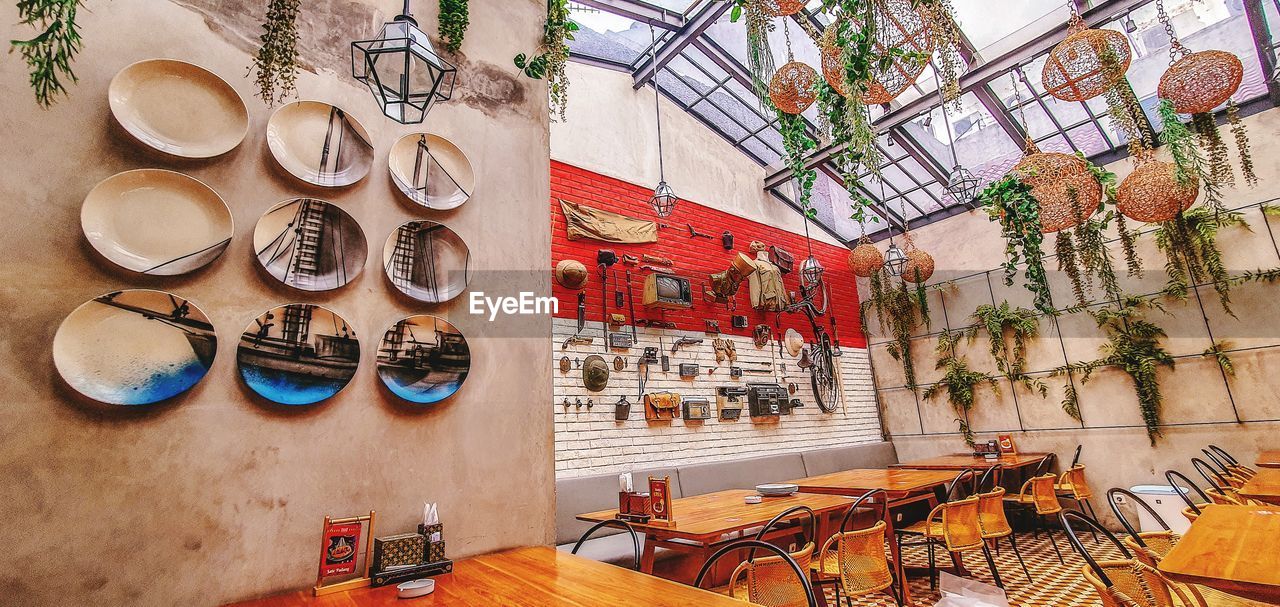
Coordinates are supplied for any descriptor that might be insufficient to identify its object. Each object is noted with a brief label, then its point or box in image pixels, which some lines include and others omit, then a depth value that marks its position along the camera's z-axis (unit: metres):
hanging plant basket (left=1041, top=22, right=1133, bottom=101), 3.37
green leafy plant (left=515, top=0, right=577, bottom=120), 2.86
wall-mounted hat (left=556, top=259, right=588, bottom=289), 4.98
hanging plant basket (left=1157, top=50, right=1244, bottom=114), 3.77
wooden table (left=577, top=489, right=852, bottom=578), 2.78
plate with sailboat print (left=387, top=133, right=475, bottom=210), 2.35
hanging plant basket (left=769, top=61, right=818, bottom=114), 3.46
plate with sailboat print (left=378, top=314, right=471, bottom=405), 2.13
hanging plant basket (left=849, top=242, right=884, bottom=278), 6.82
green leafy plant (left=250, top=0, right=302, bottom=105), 1.96
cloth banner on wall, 5.38
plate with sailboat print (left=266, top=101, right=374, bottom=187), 2.07
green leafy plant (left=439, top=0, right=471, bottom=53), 2.54
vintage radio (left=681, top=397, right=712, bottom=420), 5.57
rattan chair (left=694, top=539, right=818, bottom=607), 2.14
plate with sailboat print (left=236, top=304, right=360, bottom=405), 1.85
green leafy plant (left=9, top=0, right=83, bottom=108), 1.49
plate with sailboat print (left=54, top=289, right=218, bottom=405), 1.57
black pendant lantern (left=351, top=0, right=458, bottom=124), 1.83
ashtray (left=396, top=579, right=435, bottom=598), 1.55
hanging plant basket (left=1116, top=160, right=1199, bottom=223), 4.28
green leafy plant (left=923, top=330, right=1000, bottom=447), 7.07
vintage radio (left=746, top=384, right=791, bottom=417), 6.22
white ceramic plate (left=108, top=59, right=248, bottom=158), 1.78
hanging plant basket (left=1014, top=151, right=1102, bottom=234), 4.56
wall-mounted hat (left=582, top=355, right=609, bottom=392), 4.93
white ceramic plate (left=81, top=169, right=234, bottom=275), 1.67
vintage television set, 5.51
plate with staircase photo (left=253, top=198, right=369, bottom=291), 1.95
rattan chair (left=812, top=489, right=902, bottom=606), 2.74
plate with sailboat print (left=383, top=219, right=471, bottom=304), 2.26
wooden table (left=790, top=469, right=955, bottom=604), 3.87
